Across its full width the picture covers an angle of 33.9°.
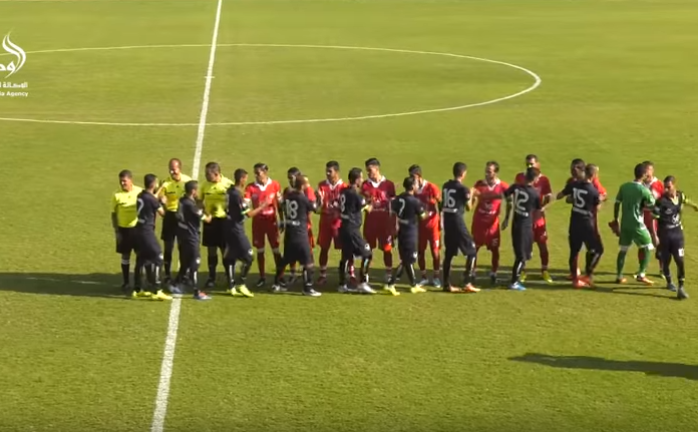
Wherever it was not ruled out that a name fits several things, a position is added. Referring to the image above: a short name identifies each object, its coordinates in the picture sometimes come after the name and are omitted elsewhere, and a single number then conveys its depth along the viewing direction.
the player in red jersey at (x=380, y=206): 17.83
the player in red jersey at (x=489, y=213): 17.89
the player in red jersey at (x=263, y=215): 17.73
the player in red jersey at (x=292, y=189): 17.33
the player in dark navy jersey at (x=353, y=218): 17.25
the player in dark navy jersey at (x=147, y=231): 16.95
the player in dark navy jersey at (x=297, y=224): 17.11
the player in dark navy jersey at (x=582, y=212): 17.61
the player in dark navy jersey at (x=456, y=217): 17.30
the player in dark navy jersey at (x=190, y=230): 16.91
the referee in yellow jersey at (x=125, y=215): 17.34
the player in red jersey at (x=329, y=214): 17.80
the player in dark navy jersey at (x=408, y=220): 17.33
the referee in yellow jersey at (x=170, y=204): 17.95
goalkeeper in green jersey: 17.50
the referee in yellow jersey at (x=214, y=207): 17.61
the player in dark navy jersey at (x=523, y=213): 17.62
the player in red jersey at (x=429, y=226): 17.70
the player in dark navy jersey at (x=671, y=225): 16.97
